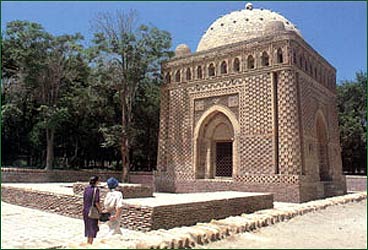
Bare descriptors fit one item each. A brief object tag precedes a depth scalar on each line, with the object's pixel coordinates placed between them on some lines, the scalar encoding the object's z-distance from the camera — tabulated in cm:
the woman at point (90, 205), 640
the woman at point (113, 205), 629
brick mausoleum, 1416
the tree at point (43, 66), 2112
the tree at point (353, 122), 2831
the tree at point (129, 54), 1930
